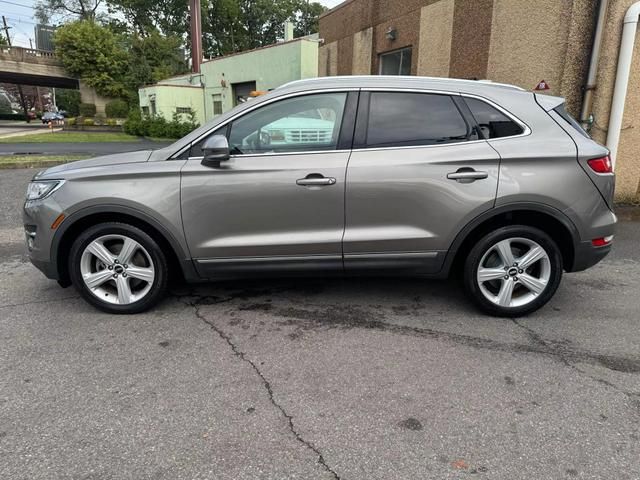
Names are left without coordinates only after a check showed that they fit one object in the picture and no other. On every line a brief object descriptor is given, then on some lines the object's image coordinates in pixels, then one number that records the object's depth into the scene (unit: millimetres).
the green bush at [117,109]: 41750
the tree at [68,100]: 61781
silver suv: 3568
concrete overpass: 43469
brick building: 7117
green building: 20109
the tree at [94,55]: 41625
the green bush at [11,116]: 61438
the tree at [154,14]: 53594
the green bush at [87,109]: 42344
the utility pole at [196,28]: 36000
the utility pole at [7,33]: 59562
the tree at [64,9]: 54625
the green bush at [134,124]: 30919
